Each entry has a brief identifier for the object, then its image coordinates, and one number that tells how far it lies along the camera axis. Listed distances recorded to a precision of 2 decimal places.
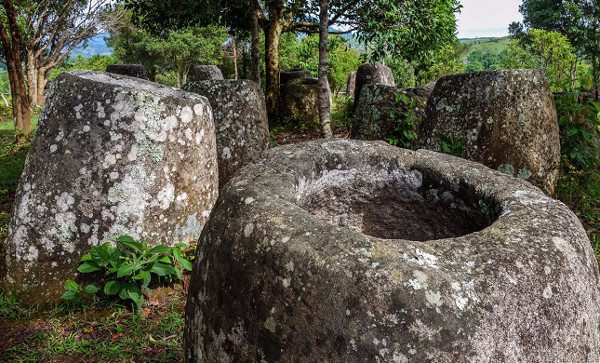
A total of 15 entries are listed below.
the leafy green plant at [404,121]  7.46
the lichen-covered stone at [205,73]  15.05
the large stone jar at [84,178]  3.83
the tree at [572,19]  27.72
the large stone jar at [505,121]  5.21
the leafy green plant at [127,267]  3.70
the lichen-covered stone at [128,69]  12.06
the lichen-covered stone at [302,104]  12.81
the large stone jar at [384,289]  1.40
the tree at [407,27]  9.45
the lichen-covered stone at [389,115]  7.51
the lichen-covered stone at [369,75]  15.03
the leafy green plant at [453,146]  5.36
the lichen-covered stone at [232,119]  6.74
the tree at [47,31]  23.69
